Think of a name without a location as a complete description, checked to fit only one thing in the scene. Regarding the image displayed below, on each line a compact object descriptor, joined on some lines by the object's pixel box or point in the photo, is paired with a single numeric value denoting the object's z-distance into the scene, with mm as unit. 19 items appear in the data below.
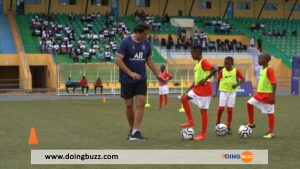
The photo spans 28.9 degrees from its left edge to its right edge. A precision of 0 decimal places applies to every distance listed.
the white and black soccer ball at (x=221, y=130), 12422
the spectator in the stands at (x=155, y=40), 52734
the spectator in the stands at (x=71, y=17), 54966
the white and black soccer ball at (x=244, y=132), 12070
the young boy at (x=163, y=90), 24219
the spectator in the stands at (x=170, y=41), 51875
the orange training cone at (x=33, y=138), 11211
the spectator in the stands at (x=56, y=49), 46656
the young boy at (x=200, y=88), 12070
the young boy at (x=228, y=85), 13352
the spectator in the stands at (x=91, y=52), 47416
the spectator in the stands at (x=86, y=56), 46562
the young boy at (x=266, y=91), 12508
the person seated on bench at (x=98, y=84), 40612
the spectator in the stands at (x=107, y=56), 47050
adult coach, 11336
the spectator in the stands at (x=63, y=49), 47156
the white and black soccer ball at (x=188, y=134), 11609
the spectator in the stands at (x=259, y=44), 55331
